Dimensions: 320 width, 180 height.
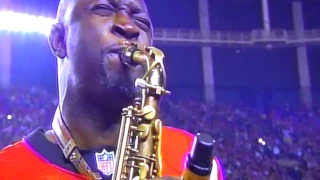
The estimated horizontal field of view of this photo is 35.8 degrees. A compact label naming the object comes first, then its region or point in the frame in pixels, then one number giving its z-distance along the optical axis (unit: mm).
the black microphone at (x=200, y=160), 738
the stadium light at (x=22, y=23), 11716
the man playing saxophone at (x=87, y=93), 1164
